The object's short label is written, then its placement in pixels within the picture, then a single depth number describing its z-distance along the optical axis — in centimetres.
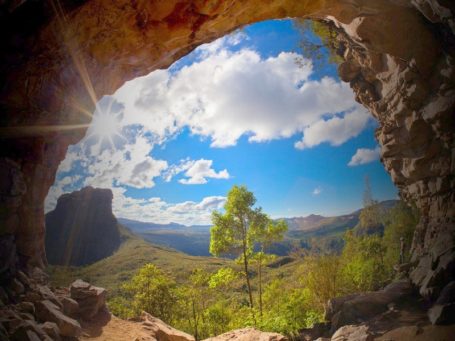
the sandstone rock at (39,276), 1467
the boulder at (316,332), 1062
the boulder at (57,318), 1179
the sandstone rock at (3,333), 795
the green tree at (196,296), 3011
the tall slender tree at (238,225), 2444
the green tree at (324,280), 2069
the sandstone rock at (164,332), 1600
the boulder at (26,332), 845
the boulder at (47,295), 1327
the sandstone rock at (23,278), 1310
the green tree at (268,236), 2458
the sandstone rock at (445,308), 742
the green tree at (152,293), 2864
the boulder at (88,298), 1703
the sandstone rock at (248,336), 1148
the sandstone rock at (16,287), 1217
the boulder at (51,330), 1047
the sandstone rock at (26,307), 1114
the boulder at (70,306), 1586
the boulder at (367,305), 999
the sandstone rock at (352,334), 827
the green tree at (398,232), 2884
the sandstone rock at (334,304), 1095
